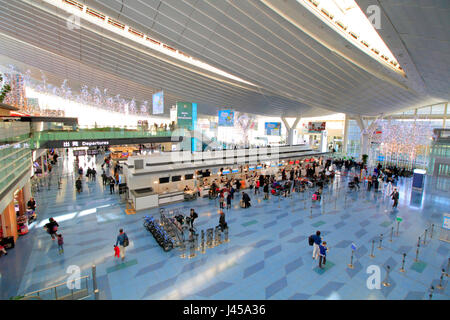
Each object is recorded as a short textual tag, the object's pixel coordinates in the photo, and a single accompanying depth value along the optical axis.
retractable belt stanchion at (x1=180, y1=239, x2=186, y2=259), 8.88
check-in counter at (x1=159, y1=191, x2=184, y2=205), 14.36
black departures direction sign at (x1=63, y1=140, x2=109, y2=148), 18.01
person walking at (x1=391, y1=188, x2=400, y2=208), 14.28
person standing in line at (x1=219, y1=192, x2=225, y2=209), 13.30
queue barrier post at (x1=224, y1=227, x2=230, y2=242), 9.69
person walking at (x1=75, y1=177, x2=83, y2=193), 16.62
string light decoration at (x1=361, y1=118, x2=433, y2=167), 26.53
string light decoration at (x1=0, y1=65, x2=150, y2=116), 38.60
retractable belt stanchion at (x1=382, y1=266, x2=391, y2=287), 7.01
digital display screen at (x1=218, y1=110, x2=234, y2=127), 24.67
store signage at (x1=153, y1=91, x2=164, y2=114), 23.53
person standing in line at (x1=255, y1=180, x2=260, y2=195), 17.16
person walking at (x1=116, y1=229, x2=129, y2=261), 8.20
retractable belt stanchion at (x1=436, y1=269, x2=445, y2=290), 6.89
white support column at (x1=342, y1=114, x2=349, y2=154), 41.75
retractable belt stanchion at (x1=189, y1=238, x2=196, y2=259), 8.55
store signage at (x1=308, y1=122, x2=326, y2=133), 31.59
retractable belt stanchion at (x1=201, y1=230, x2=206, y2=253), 8.88
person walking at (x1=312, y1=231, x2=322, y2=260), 8.12
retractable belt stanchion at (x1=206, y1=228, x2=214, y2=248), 9.11
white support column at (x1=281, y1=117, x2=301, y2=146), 45.63
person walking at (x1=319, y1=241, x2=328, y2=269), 7.76
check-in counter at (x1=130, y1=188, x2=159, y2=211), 13.18
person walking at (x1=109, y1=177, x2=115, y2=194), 16.73
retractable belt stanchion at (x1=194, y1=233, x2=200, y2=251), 9.03
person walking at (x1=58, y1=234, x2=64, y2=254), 8.75
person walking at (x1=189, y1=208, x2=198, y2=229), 10.67
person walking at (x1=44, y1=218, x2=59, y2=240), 9.52
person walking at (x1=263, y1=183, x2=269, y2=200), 15.69
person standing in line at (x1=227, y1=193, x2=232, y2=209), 13.71
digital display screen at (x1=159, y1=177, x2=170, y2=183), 14.96
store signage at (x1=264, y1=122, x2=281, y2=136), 39.12
